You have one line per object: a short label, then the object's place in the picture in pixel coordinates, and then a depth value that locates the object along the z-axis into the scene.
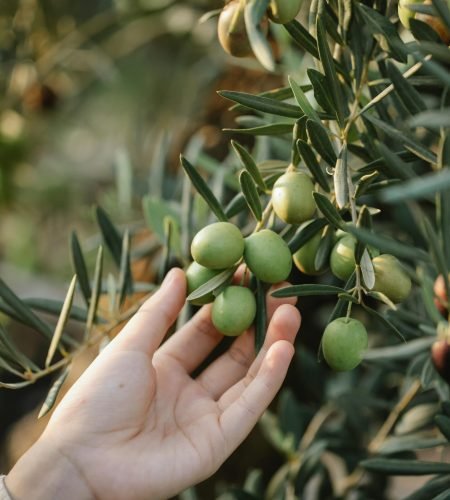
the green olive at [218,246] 0.80
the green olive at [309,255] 0.88
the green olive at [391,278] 0.80
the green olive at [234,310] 0.85
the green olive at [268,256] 0.81
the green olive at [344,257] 0.81
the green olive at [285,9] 0.77
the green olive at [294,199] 0.80
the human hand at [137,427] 0.97
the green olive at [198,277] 0.90
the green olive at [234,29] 0.83
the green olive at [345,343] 0.79
